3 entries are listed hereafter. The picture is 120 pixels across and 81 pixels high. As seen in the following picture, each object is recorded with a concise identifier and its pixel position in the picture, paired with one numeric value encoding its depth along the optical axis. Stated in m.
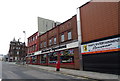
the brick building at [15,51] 58.74
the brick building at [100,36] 9.33
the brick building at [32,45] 26.20
